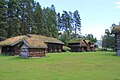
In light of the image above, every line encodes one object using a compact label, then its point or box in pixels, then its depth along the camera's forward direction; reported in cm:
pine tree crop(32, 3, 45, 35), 3636
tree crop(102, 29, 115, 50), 4447
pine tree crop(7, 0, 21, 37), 3029
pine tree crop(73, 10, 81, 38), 5451
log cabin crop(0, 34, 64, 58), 1800
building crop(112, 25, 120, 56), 1995
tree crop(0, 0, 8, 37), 2862
